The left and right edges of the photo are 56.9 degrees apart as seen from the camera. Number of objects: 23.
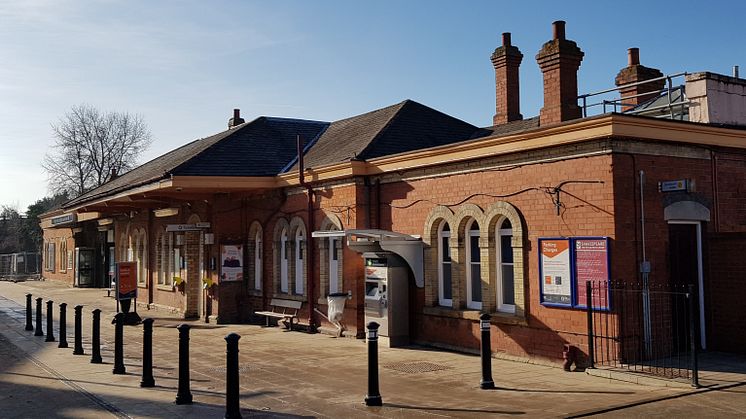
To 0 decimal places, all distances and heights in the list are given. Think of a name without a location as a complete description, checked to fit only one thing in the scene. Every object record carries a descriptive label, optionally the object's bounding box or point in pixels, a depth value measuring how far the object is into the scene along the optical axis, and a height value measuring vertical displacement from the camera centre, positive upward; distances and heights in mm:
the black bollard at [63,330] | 15232 -1736
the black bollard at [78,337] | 14148 -1747
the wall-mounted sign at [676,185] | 11078 +931
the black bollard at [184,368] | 9375 -1634
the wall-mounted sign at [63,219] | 33750 +1698
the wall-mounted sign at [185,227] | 20206 +694
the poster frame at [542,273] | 11289 -470
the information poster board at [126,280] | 19656 -840
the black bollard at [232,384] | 8398 -1646
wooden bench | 18016 -1653
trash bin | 15906 -1317
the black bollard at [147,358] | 10625 -1656
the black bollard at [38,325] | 17719 -1867
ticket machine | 14328 -1037
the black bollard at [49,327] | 16406 -1788
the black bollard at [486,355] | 9768 -1568
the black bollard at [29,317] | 19156 -1800
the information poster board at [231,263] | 19984 -382
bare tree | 56344 +7958
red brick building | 11219 +836
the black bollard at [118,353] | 11852 -1756
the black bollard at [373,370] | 9008 -1611
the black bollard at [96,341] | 13031 -1699
